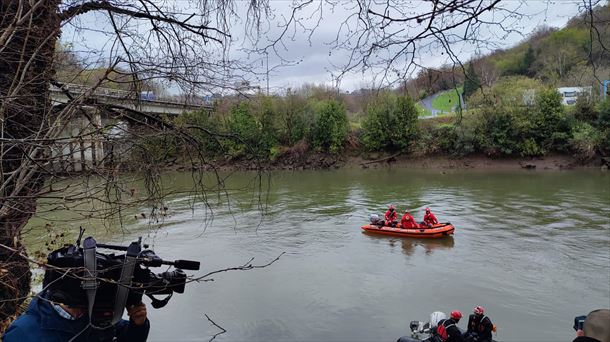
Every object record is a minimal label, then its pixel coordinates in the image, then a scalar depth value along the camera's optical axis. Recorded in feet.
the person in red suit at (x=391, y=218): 50.93
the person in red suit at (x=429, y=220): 49.37
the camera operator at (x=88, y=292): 6.93
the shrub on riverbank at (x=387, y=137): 112.68
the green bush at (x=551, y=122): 107.65
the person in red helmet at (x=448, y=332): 21.22
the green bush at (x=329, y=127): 126.52
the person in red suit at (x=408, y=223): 49.88
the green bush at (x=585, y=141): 102.73
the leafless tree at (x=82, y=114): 8.88
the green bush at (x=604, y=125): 102.06
